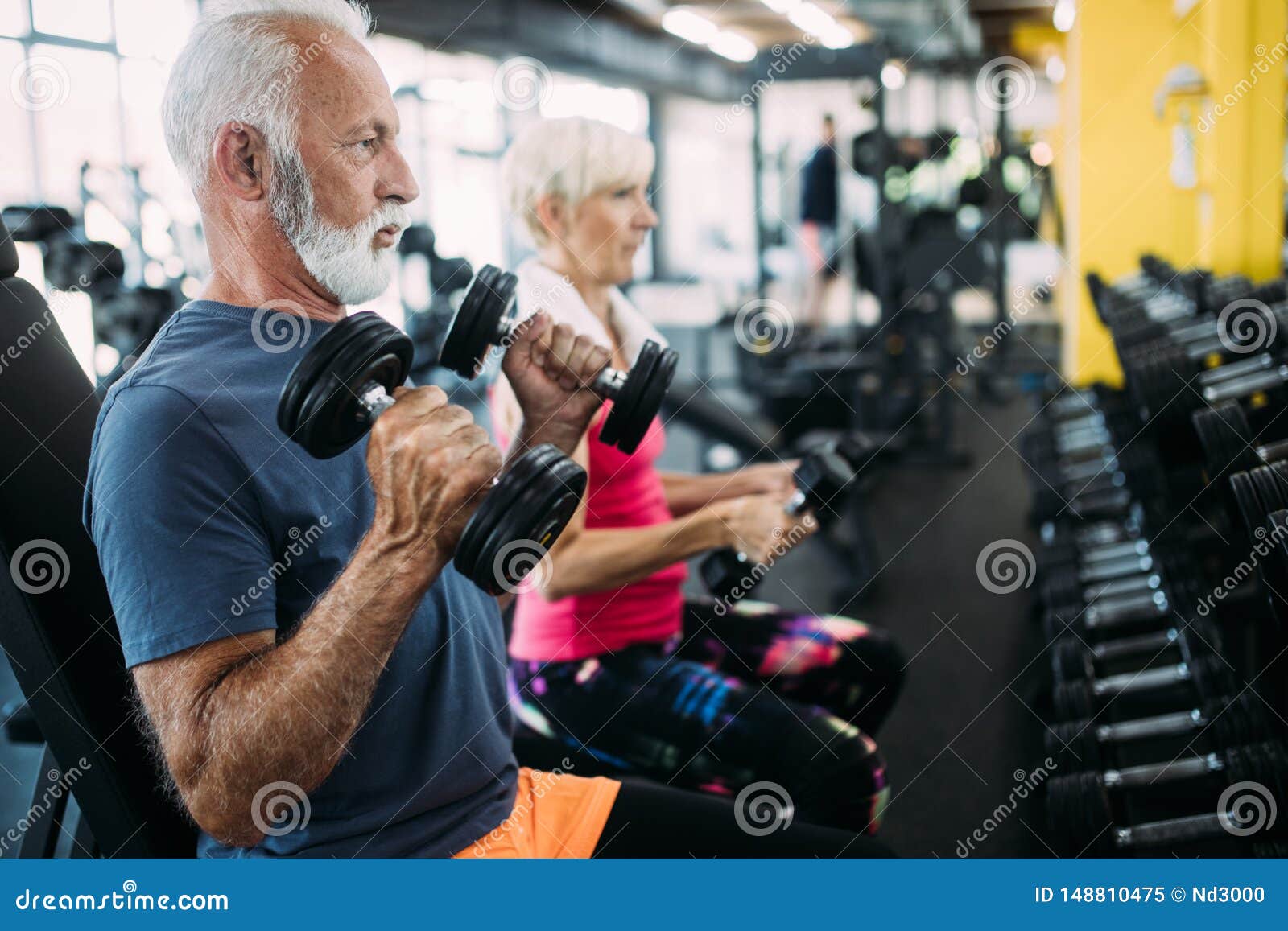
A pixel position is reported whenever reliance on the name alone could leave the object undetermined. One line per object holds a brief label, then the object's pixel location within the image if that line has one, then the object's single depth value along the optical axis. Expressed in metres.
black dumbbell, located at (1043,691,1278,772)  1.70
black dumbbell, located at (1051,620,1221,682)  1.97
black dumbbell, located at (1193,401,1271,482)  1.46
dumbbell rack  1.67
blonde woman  1.56
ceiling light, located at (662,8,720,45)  10.45
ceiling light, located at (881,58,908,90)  7.97
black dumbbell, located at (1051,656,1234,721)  1.93
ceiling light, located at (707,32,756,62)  12.20
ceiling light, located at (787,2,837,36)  9.90
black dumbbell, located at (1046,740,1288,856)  1.63
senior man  0.96
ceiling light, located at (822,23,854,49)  11.79
